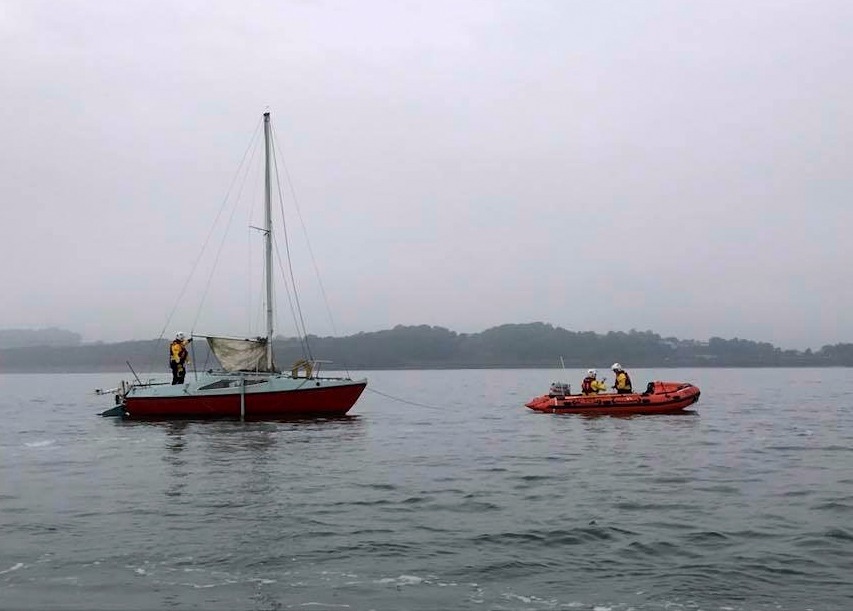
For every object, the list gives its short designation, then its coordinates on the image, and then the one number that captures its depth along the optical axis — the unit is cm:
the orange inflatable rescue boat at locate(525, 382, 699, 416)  3878
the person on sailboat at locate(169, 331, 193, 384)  3778
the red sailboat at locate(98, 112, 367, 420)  3731
